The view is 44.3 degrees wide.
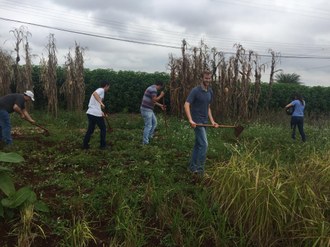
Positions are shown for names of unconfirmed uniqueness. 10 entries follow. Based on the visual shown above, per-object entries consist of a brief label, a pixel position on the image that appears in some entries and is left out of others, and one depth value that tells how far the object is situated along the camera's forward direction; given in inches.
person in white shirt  334.3
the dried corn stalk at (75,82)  590.2
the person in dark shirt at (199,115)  261.4
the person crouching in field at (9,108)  330.6
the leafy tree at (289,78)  1334.9
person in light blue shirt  460.1
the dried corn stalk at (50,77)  568.4
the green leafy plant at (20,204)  164.7
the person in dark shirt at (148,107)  369.7
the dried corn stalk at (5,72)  595.2
